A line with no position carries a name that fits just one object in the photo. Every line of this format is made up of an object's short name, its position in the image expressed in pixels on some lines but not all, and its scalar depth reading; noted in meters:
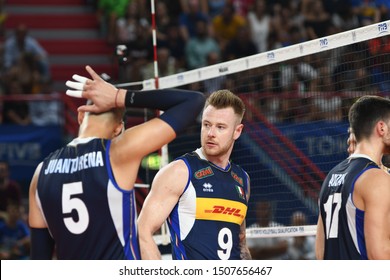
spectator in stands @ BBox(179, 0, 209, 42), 18.52
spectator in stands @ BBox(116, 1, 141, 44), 18.19
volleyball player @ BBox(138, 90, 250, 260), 6.78
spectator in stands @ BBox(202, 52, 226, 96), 12.87
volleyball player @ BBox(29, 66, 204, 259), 5.18
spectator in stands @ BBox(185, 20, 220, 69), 17.67
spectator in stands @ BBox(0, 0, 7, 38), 18.97
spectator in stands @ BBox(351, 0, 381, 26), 16.81
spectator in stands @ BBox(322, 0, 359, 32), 17.92
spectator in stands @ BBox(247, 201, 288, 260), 11.97
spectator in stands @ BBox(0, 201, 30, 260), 13.61
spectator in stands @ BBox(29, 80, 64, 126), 15.23
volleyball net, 8.53
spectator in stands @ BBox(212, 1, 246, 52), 18.80
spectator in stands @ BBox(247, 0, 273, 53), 18.41
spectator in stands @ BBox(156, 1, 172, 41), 18.39
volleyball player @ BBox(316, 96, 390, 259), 6.07
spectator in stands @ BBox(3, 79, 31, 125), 15.30
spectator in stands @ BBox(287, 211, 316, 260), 11.96
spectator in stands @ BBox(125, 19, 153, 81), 16.89
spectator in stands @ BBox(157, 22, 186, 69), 17.92
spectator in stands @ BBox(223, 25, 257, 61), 17.69
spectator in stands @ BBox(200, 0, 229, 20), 19.86
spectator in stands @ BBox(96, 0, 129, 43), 18.84
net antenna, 9.02
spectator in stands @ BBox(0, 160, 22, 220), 14.13
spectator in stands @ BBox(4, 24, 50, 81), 17.50
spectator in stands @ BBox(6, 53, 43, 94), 16.50
